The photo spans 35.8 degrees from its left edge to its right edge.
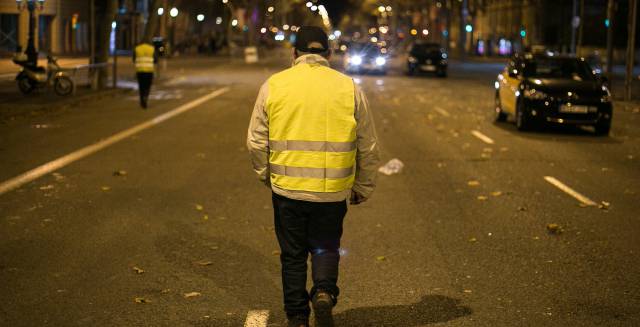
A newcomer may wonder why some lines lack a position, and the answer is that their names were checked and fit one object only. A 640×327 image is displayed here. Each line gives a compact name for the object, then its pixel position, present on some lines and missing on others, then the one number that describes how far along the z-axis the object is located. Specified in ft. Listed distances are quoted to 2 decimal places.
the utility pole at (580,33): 124.51
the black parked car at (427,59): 156.13
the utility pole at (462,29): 251.35
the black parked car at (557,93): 62.44
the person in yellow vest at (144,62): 79.05
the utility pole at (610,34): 107.86
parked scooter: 89.25
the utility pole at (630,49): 97.55
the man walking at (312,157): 17.81
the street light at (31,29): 90.38
